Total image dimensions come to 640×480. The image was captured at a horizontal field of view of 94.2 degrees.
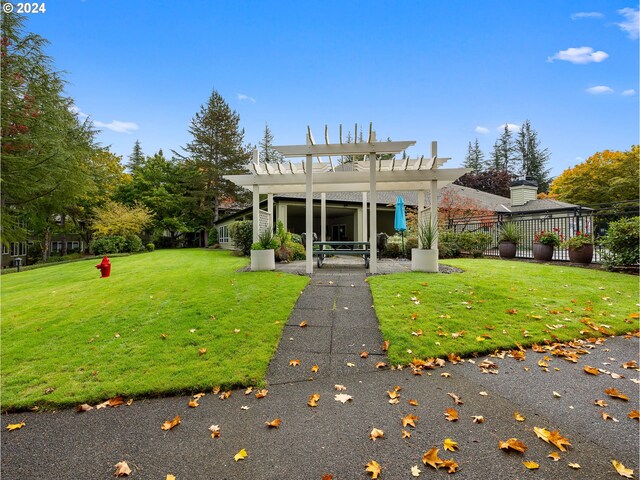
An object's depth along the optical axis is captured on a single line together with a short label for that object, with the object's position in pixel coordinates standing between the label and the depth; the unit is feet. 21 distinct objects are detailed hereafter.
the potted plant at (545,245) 32.42
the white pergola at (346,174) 26.21
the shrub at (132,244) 74.90
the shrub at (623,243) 24.94
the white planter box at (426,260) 25.81
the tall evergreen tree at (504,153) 153.07
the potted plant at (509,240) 36.99
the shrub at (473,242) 41.47
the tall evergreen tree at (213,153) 97.91
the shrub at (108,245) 71.20
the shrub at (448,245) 41.16
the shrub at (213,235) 95.37
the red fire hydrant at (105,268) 31.04
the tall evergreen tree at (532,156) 144.66
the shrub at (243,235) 44.68
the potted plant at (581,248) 29.04
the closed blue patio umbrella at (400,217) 37.06
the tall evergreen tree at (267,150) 142.20
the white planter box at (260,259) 27.45
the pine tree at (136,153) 159.33
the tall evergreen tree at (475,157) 159.22
